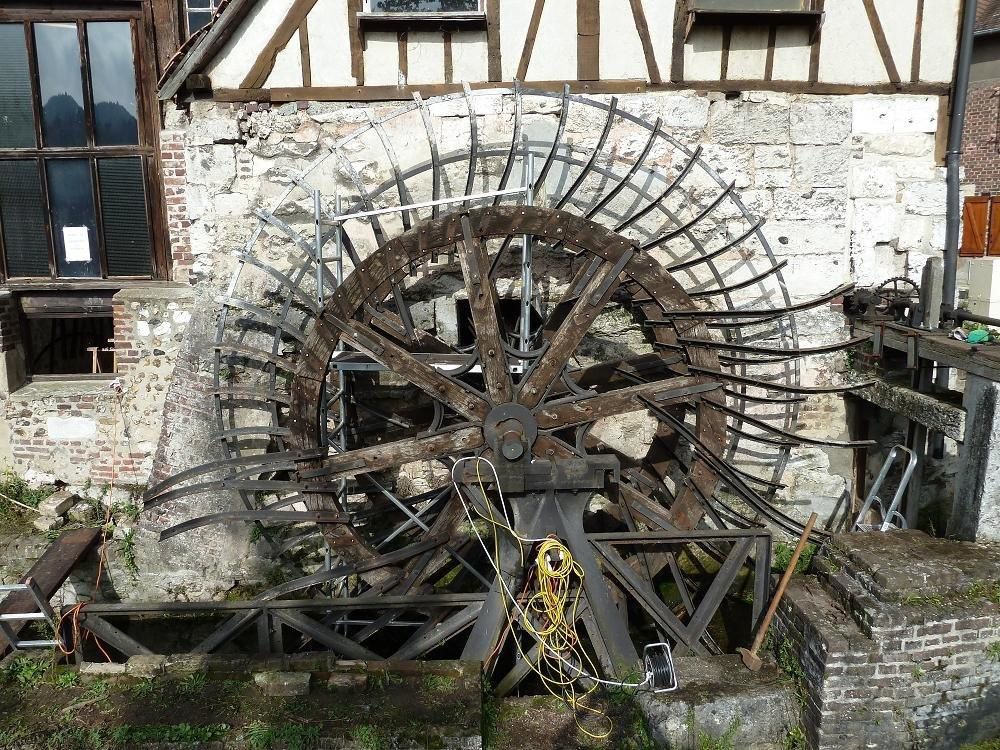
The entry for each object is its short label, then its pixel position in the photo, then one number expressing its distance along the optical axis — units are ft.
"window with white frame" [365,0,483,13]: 15.93
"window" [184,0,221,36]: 17.80
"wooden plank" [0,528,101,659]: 13.05
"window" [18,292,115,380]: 18.60
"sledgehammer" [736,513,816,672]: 12.06
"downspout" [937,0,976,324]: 16.34
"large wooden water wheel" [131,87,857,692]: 13.21
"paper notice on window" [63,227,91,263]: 18.51
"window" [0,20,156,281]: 17.61
